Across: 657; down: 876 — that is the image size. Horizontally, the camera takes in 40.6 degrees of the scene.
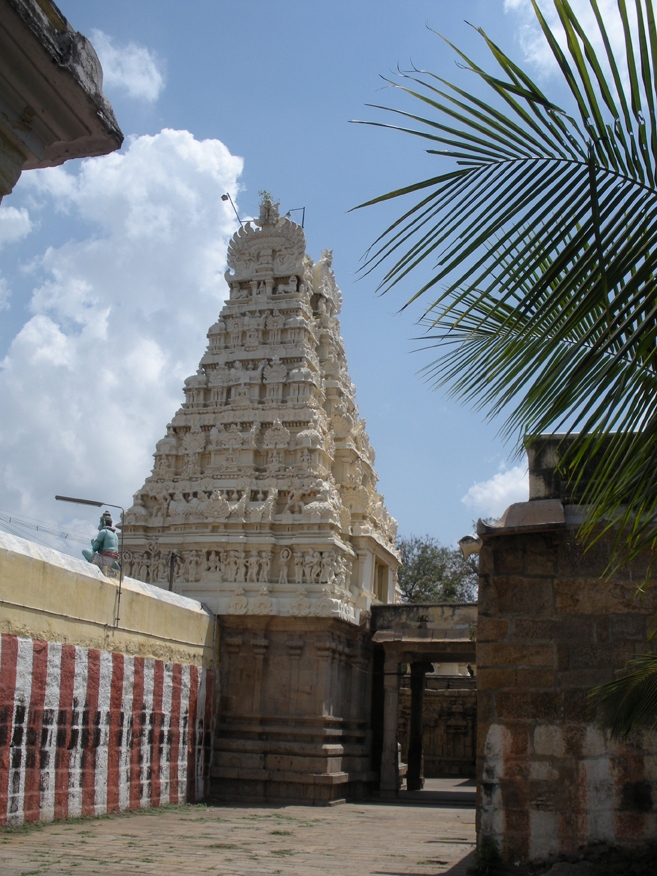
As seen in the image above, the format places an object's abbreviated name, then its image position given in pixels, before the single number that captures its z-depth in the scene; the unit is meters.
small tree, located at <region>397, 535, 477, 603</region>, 37.41
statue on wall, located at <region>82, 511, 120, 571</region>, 14.16
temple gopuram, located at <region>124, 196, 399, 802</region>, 16.38
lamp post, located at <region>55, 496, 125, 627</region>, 12.45
